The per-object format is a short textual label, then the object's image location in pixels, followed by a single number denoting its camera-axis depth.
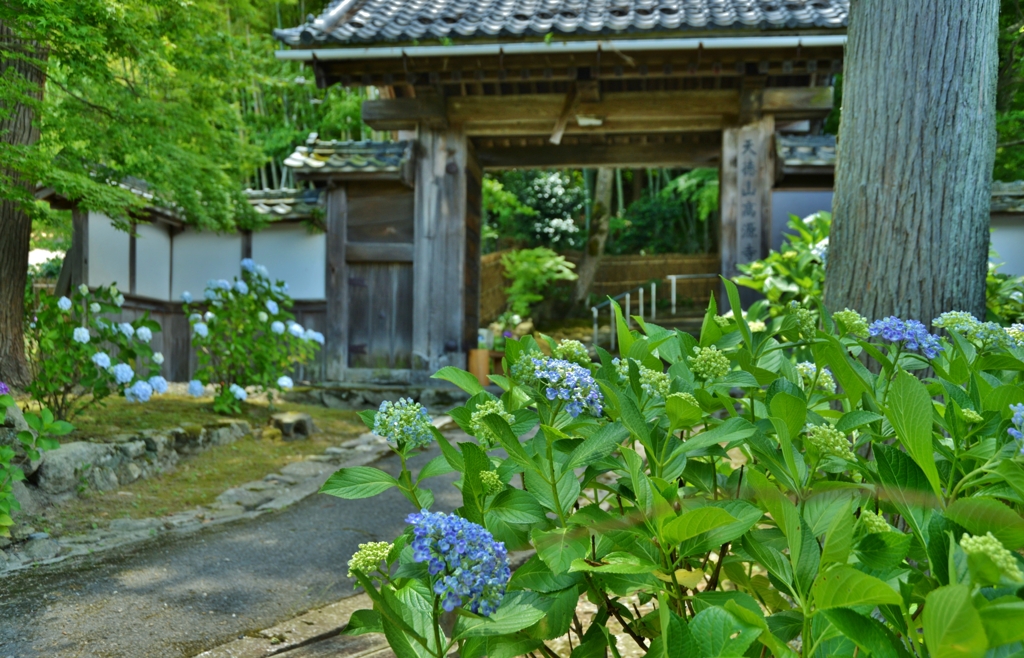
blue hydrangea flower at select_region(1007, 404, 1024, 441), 0.87
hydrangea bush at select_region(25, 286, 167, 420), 4.15
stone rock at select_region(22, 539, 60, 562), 2.85
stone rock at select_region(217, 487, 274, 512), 3.87
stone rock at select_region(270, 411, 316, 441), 5.70
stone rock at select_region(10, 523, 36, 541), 2.97
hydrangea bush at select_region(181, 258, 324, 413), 5.75
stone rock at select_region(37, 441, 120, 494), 3.54
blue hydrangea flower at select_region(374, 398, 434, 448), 1.18
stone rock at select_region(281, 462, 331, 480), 4.56
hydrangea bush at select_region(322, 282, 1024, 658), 0.83
